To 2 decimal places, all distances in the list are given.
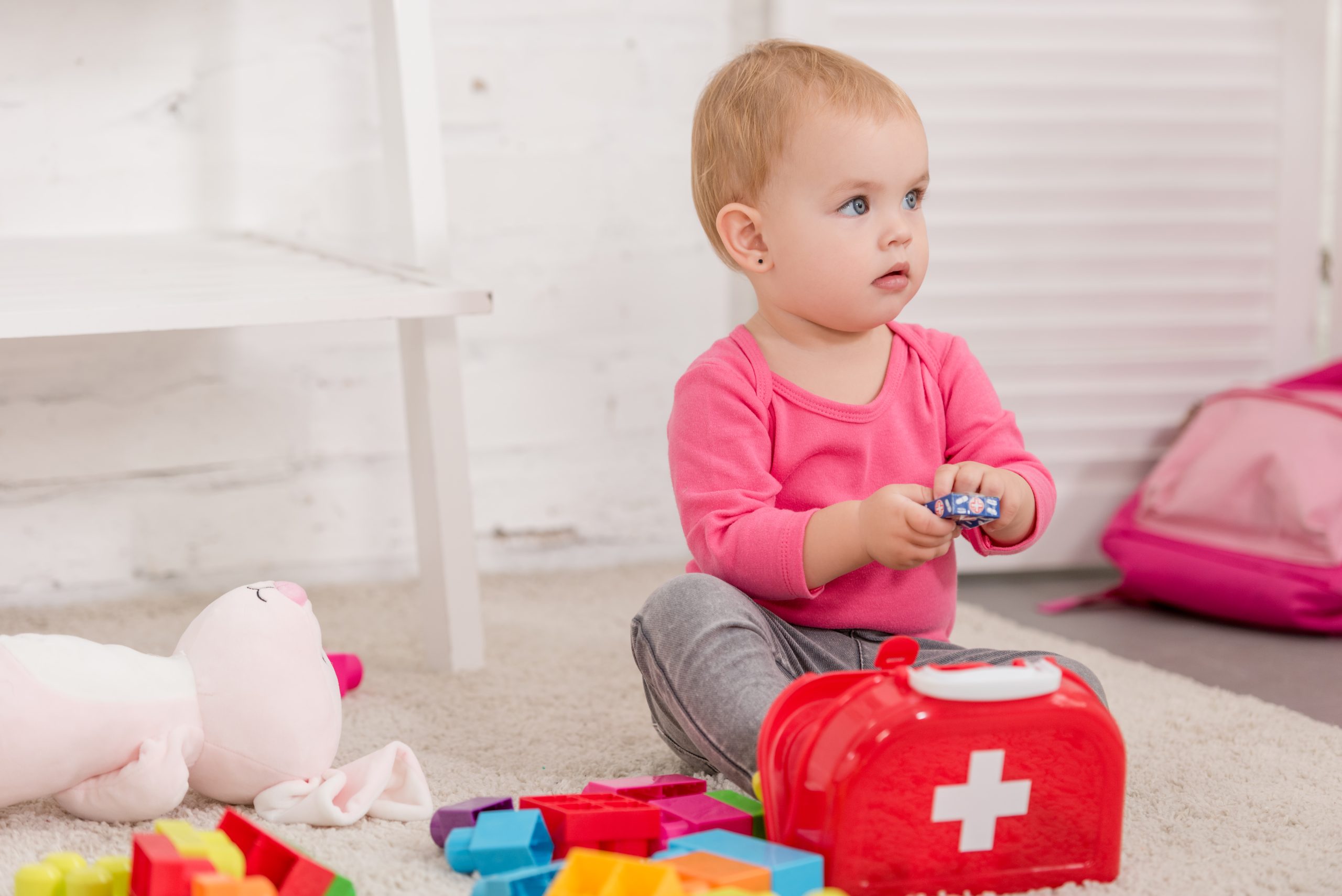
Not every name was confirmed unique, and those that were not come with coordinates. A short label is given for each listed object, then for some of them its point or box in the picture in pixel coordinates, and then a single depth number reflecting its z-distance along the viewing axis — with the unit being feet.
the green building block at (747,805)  6.36
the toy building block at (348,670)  7.59
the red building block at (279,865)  6.12
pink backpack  8.29
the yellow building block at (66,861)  6.20
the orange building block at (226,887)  5.96
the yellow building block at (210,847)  6.12
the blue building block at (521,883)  6.07
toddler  6.78
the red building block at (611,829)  6.25
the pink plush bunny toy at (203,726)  6.52
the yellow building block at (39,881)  6.14
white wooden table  7.33
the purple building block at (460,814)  6.38
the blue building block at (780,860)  6.03
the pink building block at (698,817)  6.33
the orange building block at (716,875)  5.95
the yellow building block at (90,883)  6.15
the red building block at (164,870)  6.01
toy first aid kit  6.09
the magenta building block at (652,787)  6.52
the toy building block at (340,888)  6.13
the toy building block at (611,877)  5.90
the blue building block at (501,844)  6.18
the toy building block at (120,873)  6.15
